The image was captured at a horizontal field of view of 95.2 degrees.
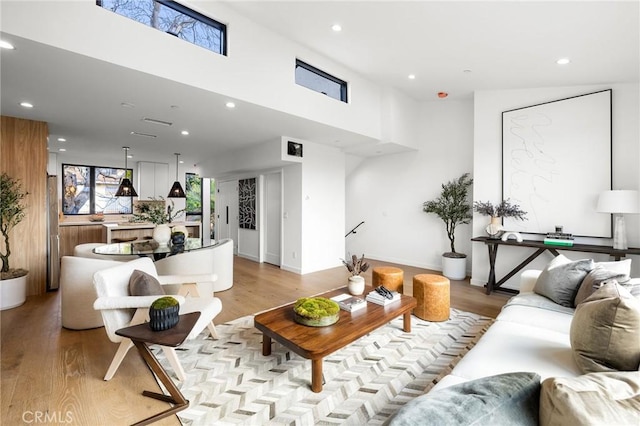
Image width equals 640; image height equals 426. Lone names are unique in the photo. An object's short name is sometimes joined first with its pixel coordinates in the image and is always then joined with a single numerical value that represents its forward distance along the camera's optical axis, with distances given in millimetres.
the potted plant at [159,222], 4129
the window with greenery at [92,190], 7738
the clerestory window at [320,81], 4059
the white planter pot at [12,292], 3590
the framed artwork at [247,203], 6895
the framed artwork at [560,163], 3910
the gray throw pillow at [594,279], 2277
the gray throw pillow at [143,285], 2374
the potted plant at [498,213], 4480
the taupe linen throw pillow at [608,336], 1366
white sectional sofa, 771
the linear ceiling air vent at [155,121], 4234
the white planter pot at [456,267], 5301
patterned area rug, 1901
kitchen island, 5840
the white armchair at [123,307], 2170
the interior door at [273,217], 6262
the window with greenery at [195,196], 9992
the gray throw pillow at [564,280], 2543
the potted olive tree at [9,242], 3631
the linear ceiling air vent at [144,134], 5090
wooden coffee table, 2057
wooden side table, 1869
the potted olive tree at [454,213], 5320
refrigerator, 4367
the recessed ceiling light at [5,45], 2238
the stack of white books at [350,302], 2691
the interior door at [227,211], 7570
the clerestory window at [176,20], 2678
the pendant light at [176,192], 6254
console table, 3549
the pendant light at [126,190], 5367
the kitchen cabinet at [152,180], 8375
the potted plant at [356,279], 3111
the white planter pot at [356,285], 3109
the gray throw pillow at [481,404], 782
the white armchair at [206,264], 3838
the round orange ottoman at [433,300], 3326
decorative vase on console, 4543
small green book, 3838
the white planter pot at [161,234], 4111
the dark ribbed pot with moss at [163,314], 2012
